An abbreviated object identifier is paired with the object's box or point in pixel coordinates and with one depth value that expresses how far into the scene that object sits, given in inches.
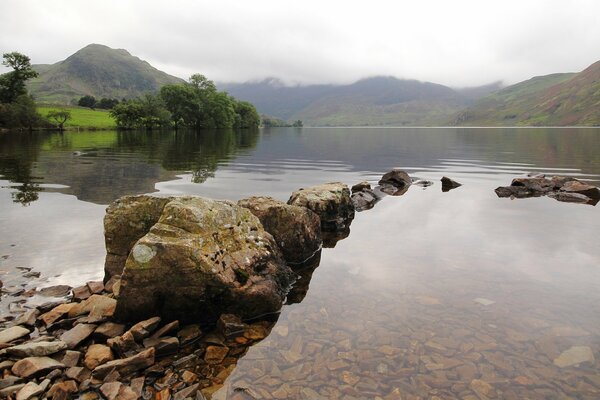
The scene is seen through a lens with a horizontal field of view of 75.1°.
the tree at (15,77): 4969.0
